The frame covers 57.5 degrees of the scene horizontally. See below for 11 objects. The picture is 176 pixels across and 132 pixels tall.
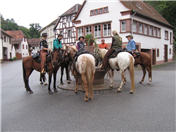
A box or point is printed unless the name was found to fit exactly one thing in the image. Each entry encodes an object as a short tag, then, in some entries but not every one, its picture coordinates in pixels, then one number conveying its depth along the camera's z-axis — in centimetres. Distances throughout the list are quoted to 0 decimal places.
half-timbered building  3152
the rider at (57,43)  687
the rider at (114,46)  721
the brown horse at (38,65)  673
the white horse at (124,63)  653
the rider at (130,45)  810
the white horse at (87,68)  573
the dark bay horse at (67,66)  877
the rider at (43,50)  695
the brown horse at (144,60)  885
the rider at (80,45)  746
